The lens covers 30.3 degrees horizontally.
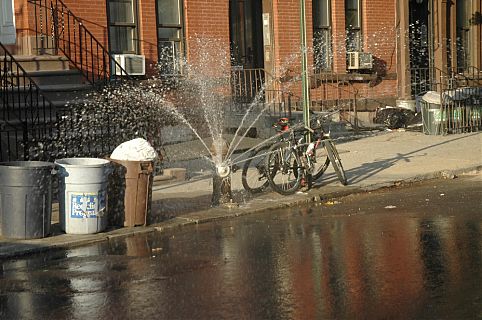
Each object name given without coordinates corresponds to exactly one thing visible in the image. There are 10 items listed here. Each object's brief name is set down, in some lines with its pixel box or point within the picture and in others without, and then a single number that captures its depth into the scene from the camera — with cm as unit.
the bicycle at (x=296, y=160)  1335
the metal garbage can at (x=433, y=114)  2097
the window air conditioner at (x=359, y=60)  2353
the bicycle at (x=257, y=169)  1330
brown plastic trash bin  1109
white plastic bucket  1059
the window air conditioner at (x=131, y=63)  1803
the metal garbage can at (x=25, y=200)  1023
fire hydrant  1270
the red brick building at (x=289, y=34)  1770
